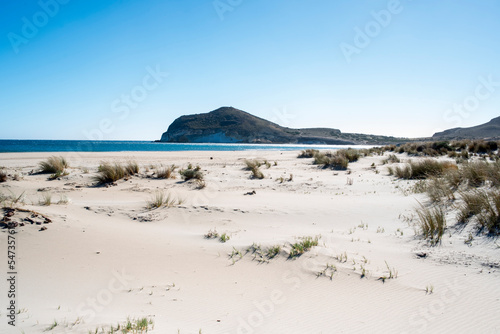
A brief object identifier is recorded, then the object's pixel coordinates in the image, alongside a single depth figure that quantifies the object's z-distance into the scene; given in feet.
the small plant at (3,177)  27.43
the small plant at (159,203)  20.62
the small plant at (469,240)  12.30
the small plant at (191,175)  33.04
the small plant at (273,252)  12.23
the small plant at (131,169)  34.63
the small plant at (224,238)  14.39
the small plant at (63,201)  19.73
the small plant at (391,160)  51.34
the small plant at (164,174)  34.65
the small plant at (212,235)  15.03
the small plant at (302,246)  12.14
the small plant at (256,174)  37.48
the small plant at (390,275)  10.10
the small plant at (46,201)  18.83
